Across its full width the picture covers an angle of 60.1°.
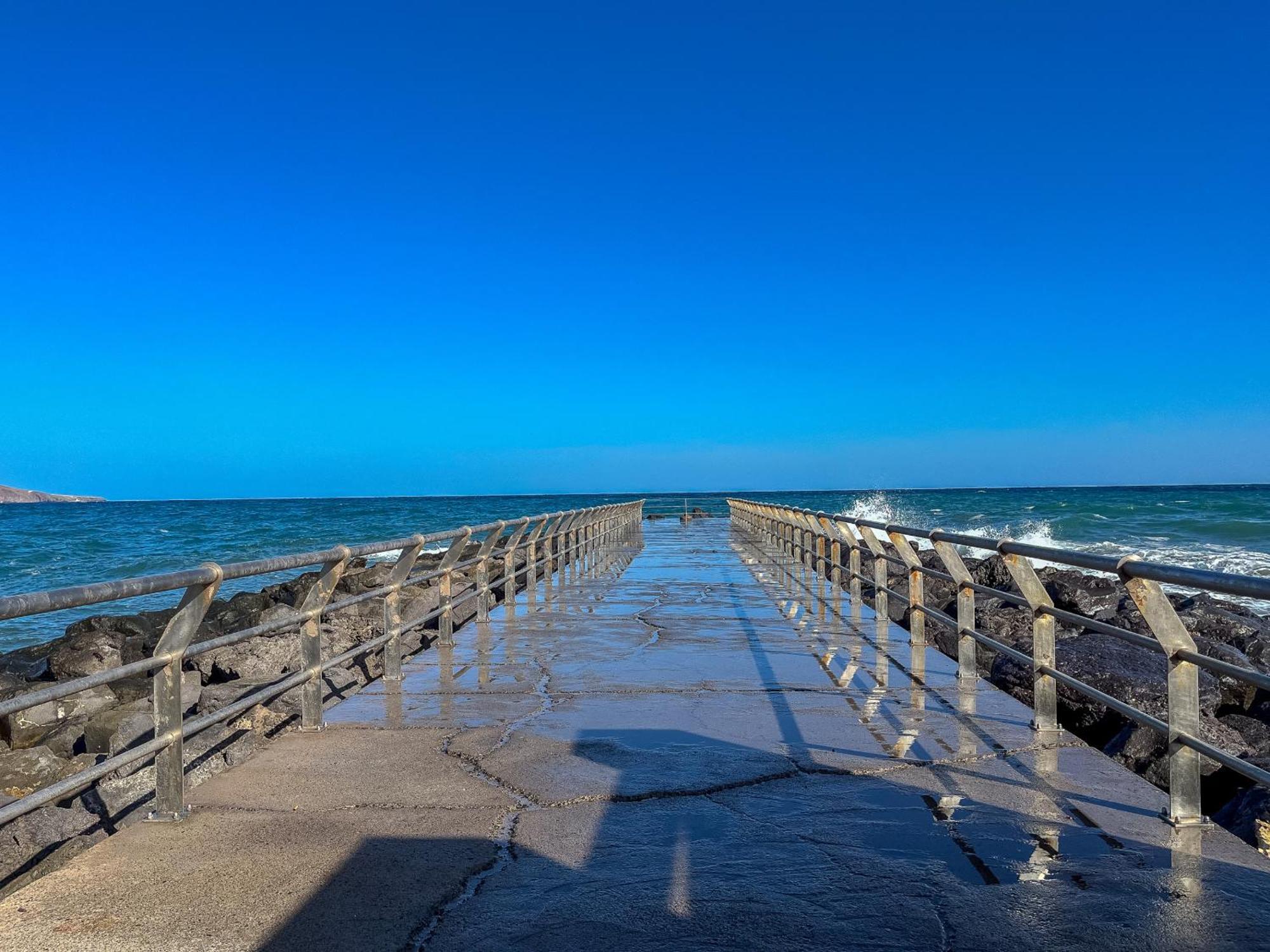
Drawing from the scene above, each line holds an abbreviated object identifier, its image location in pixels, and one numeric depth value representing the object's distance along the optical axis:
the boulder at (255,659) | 10.85
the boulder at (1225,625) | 13.30
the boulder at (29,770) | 7.63
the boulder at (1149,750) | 6.63
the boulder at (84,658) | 13.29
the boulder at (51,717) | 9.93
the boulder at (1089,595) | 16.30
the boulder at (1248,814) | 5.34
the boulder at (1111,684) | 7.35
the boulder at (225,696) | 7.84
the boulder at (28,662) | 13.84
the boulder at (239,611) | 16.50
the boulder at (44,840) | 5.00
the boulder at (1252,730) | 8.11
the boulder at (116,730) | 7.56
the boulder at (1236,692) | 9.26
